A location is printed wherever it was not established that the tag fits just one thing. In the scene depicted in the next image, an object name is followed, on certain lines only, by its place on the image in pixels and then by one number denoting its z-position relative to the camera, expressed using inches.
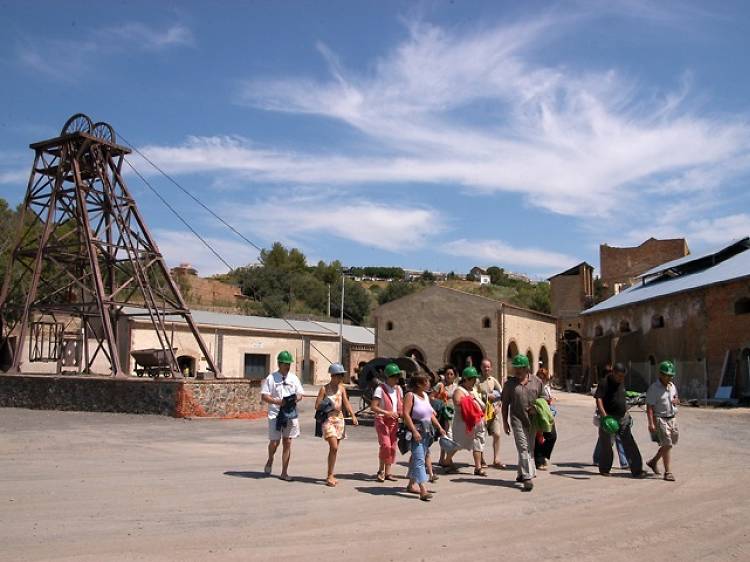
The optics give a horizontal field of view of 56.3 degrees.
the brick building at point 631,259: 2167.8
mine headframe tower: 859.4
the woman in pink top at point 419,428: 323.3
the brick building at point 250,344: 1300.4
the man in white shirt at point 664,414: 378.9
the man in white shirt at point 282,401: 361.1
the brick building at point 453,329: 1593.3
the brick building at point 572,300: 2053.4
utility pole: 1715.6
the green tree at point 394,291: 3503.9
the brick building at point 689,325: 1107.9
